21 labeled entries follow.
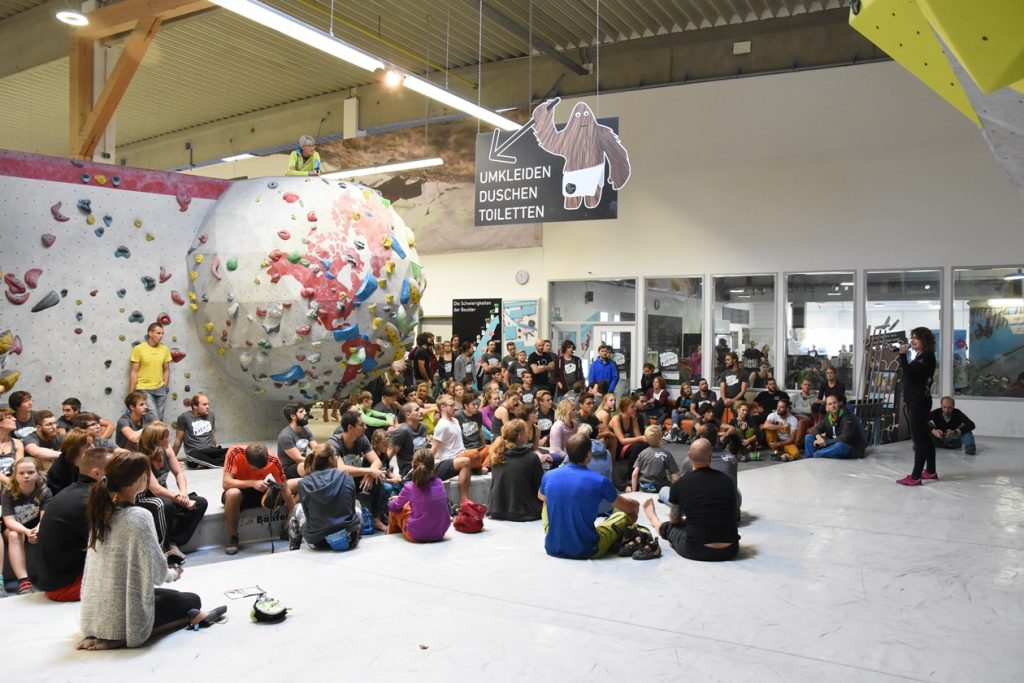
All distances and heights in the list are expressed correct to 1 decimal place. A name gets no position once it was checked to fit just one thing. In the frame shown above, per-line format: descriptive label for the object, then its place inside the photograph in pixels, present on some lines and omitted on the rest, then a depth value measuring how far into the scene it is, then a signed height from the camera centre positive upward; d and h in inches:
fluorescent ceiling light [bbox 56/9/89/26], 413.4 +167.1
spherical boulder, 397.1 +28.9
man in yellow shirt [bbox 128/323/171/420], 388.5 -12.4
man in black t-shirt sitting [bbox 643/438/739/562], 241.8 -50.0
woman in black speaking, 342.6 -19.7
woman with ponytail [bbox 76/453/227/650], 162.4 -45.3
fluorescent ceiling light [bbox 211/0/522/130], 290.0 +123.5
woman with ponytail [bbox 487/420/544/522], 302.5 -50.1
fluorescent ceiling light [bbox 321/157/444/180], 620.1 +139.0
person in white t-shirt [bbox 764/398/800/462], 474.9 -50.0
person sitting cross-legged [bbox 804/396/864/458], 446.9 -51.4
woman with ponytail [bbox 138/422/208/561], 253.4 -49.5
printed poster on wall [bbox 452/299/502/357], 727.1 +20.9
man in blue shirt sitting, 245.8 -49.9
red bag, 282.2 -60.9
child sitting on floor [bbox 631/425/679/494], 358.3 -55.4
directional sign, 450.0 +99.3
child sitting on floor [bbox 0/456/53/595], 217.5 -45.8
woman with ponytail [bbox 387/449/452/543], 267.1 -52.9
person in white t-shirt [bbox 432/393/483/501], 323.0 -45.5
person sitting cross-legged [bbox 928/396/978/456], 482.0 -47.7
